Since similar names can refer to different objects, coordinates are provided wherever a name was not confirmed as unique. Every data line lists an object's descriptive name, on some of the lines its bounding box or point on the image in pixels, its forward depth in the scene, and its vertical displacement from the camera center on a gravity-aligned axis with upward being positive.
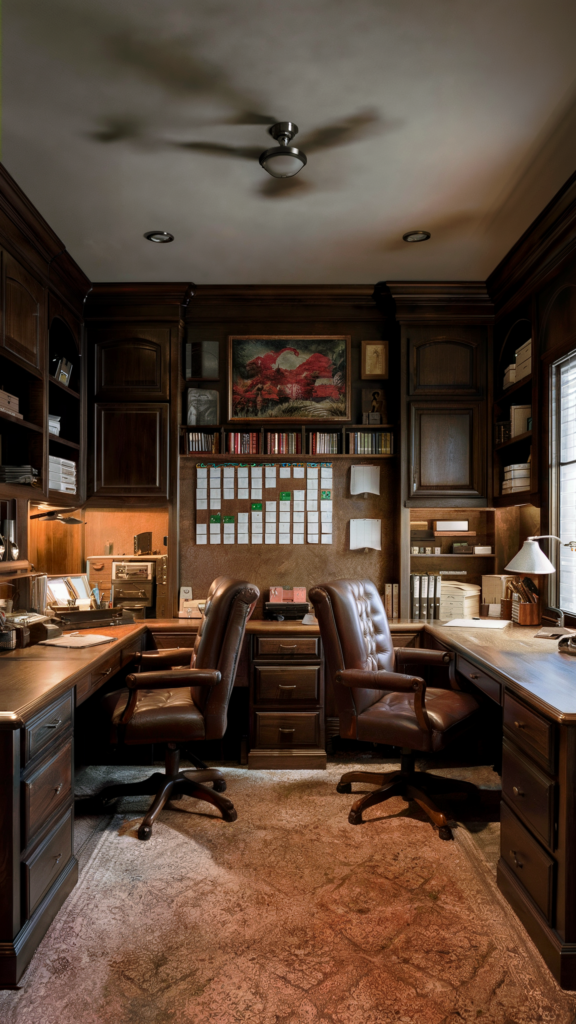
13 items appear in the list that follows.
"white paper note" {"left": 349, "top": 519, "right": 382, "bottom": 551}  4.27 -0.08
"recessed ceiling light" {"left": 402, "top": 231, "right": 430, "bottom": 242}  3.32 +1.53
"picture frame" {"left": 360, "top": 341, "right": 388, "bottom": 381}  4.24 +1.10
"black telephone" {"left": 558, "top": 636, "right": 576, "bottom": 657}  2.74 -0.54
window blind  3.21 +0.28
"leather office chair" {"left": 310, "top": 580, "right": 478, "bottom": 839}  2.84 -0.86
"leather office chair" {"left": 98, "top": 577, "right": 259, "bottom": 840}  2.87 -0.88
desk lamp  3.01 -0.18
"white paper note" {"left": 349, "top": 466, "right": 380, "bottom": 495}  4.25 +0.28
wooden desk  1.88 -0.89
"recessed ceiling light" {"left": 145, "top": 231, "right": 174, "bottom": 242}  3.33 +1.53
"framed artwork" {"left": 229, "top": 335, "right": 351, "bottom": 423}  4.22 +0.98
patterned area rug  1.82 -1.41
